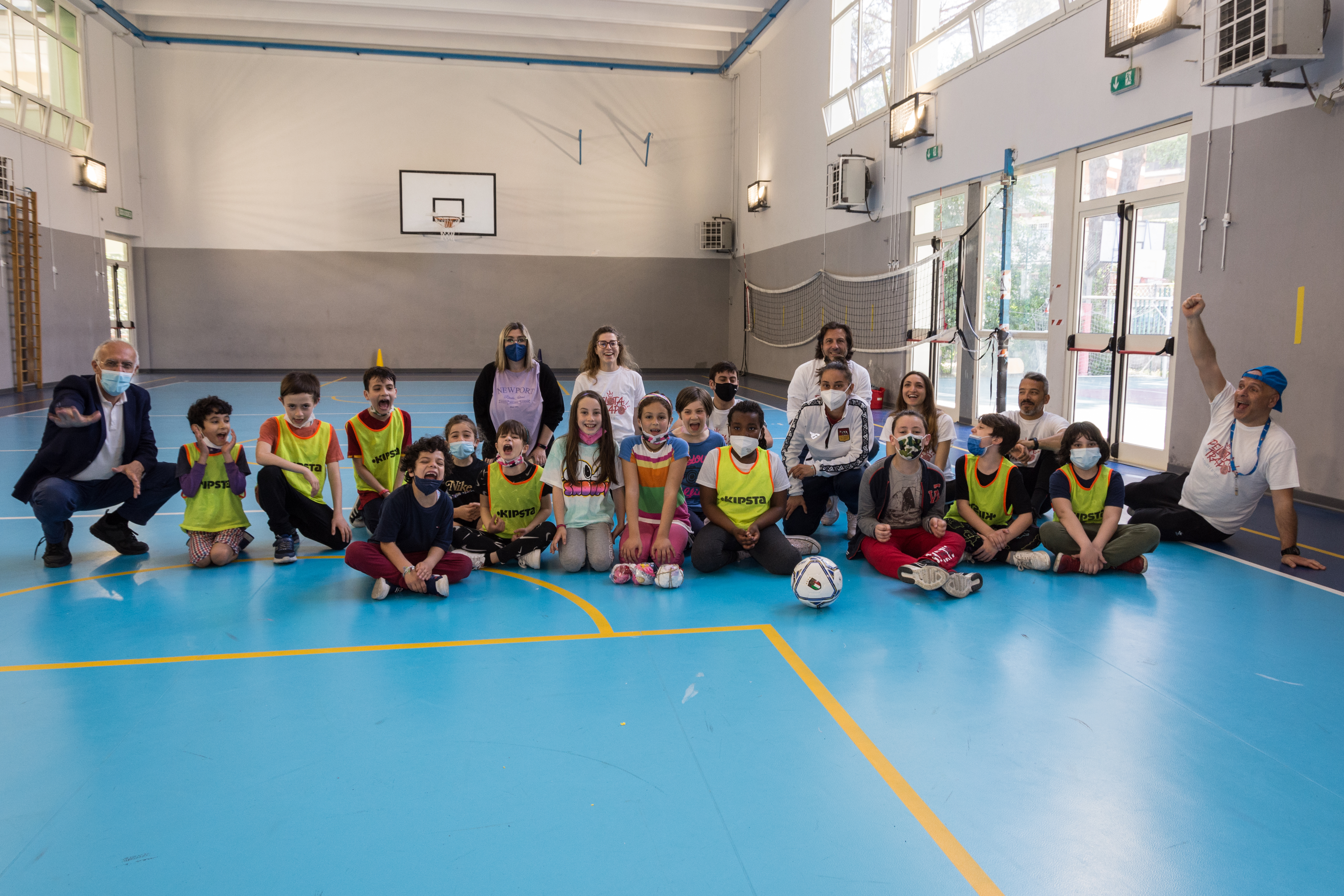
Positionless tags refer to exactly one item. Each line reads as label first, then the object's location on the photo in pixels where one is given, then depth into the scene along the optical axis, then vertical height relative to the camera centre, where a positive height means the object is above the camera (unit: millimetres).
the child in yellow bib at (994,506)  4918 -866
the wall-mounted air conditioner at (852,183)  13648 +2533
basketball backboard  20266 +3262
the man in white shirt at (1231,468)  4910 -645
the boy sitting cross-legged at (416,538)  4371 -962
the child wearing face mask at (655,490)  4734 -769
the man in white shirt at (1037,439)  5461 -550
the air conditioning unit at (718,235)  21062 +2637
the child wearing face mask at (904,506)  4766 -857
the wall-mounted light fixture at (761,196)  18719 +3183
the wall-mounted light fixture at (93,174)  16516 +3080
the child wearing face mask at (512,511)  4926 -944
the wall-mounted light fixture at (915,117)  11859 +3093
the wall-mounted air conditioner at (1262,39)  5957 +2147
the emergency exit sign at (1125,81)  7988 +2436
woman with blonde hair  5832 -307
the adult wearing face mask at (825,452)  5609 -645
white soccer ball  4168 -1085
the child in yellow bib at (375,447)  5445 -631
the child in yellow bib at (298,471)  5008 -720
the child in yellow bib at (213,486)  4930 -797
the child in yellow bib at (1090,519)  4844 -927
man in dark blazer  4914 -681
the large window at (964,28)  9688 +3803
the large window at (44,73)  14344 +4550
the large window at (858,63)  13164 +4403
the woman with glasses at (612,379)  5844 -212
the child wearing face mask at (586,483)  4859 -742
